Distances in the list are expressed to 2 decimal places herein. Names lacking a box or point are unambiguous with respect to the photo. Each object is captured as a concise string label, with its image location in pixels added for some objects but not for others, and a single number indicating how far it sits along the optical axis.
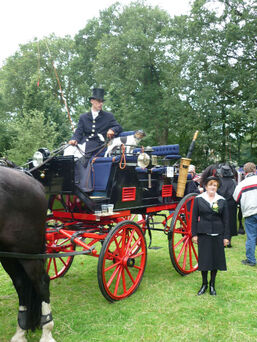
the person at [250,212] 5.80
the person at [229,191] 7.48
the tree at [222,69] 18.39
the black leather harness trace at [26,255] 2.94
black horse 2.95
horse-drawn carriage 4.04
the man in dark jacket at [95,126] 4.98
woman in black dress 4.39
